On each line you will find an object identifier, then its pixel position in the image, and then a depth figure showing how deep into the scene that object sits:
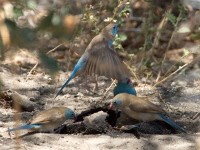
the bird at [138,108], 8.05
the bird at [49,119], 7.51
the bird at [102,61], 9.48
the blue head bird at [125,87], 9.43
